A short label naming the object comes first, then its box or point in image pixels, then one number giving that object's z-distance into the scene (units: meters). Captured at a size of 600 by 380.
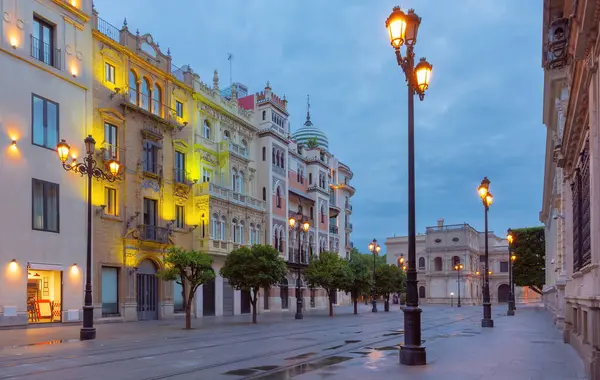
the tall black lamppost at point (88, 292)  20.67
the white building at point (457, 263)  89.69
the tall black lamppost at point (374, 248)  52.28
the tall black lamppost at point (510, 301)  44.34
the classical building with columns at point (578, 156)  9.38
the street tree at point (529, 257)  77.12
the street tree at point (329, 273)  44.34
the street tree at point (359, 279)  46.91
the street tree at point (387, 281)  56.94
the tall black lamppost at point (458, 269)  81.72
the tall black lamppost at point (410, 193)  12.42
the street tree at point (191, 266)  27.06
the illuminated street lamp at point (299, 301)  37.88
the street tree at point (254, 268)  33.03
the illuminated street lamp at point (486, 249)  25.34
